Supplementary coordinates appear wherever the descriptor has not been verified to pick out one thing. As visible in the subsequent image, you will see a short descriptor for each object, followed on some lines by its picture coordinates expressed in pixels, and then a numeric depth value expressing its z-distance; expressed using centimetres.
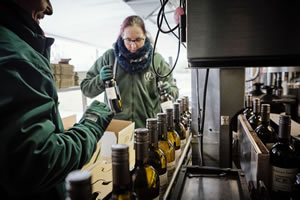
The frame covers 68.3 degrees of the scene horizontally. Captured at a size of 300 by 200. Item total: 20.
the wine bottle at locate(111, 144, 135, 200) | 41
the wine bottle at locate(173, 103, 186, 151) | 99
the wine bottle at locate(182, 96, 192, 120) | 142
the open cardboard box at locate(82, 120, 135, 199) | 89
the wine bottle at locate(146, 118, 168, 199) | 61
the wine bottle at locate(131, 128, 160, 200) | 56
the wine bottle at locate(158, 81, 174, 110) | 158
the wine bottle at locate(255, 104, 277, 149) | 88
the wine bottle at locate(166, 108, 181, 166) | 81
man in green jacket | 54
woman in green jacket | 174
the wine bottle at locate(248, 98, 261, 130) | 109
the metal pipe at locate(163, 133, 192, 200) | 62
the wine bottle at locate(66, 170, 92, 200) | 28
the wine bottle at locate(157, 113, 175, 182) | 71
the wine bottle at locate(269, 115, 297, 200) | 62
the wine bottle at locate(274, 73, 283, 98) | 336
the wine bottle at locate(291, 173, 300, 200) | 53
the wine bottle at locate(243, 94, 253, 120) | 126
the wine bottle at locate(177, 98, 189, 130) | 129
